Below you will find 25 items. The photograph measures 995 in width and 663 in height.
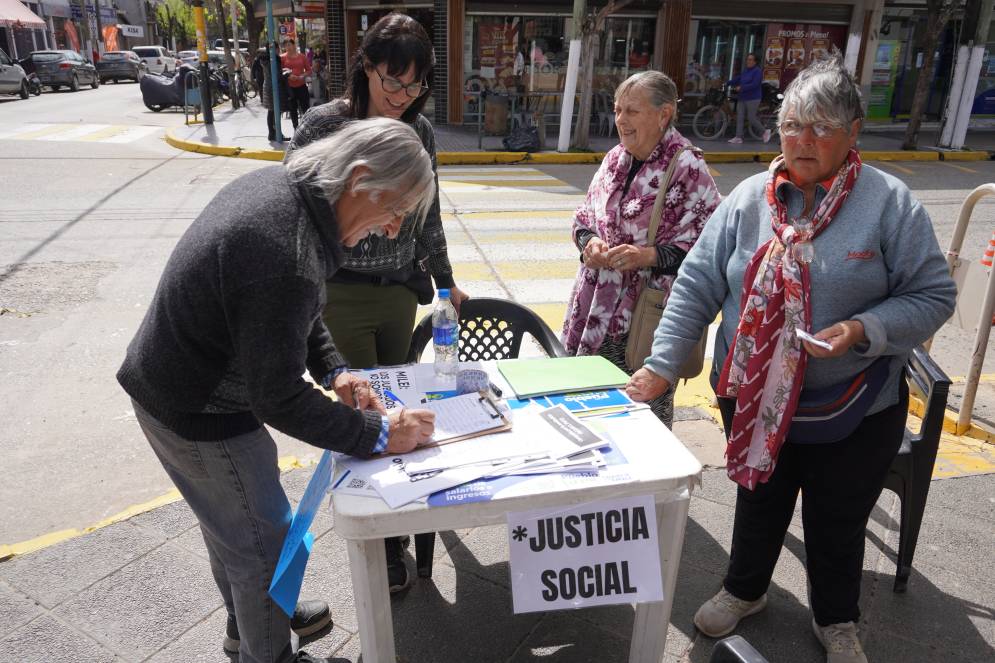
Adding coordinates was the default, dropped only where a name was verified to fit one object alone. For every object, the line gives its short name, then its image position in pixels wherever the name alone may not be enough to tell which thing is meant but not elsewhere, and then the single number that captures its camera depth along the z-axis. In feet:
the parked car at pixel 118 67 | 115.03
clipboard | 7.36
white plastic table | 6.22
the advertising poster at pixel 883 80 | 66.64
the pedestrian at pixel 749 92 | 53.21
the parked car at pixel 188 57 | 121.31
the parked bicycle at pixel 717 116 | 55.75
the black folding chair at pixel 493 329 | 10.93
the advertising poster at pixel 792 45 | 63.41
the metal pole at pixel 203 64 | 52.65
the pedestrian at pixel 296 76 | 51.44
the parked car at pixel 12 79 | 79.00
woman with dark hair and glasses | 9.51
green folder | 8.42
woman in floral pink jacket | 10.20
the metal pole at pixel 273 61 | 46.80
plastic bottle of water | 8.89
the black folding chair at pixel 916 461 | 9.05
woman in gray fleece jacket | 7.28
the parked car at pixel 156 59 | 130.72
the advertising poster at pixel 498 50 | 60.59
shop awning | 120.47
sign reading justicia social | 6.77
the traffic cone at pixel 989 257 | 12.80
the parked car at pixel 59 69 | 93.56
